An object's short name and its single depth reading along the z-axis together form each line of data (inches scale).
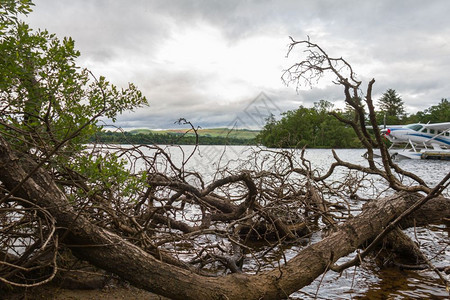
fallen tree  114.8
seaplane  1494.8
